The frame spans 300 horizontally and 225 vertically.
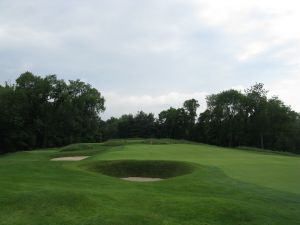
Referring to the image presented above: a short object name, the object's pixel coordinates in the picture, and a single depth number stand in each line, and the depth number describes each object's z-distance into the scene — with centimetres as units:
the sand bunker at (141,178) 1592
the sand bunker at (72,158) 2260
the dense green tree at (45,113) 4616
